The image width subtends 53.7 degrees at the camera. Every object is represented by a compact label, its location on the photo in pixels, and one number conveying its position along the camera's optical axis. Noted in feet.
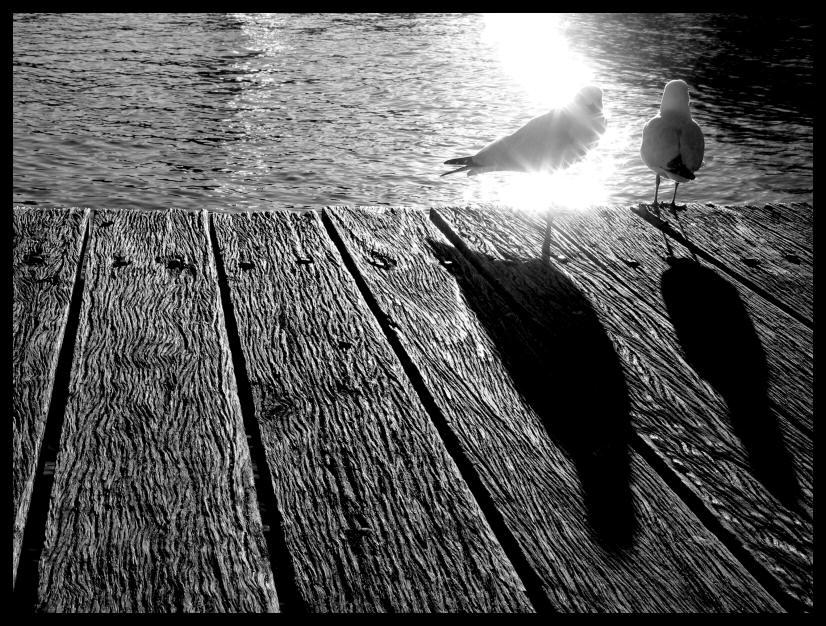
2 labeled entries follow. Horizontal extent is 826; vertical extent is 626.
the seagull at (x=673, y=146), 15.24
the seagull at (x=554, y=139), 12.98
